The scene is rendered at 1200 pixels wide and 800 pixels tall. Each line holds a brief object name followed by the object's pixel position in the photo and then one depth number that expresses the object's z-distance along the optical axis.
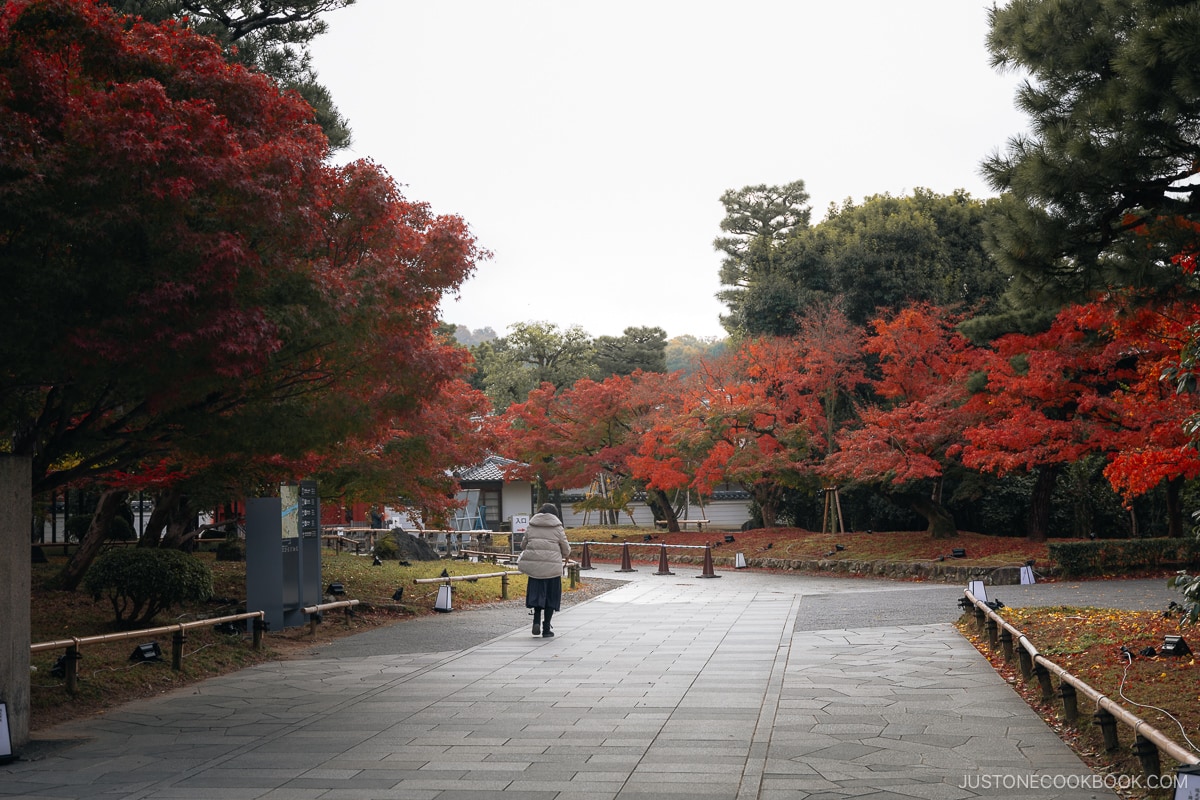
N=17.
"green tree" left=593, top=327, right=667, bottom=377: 50.16
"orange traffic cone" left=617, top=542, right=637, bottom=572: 26.83
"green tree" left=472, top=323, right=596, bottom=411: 45.78
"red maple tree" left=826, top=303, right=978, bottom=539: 21.73
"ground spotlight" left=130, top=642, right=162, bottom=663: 9.80
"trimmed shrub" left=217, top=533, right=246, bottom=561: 22.23
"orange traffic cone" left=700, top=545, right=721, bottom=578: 23.48
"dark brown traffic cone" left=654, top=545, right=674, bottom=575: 25.05
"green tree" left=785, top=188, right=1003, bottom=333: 28.81
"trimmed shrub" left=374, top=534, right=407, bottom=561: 24.98
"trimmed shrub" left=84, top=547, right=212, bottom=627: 11.22
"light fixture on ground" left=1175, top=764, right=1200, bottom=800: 4.13
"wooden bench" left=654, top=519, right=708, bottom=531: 38.44
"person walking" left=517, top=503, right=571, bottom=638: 12.48
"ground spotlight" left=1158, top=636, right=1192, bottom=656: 8.24
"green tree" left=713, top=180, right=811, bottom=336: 52.34
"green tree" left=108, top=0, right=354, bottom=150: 15.29
